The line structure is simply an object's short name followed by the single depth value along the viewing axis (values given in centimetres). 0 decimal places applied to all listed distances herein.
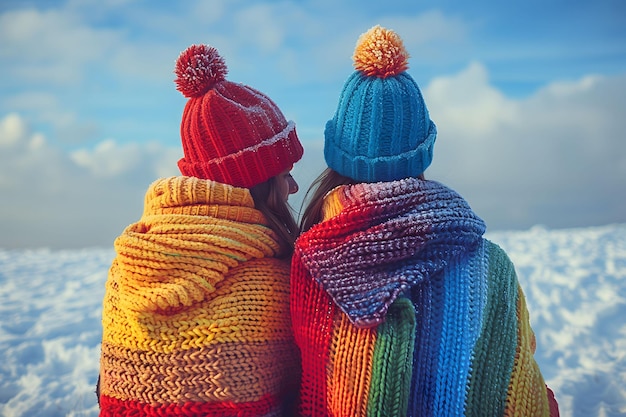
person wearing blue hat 161
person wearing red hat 172
